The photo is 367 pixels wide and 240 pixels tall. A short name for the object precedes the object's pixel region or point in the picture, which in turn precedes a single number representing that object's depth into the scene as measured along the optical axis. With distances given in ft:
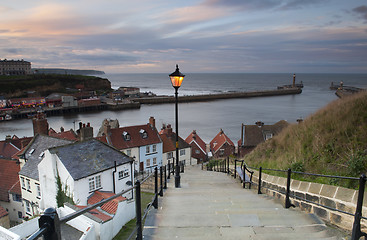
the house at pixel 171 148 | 116.06
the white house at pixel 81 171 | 57.77
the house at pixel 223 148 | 128.98
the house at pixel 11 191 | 75.97
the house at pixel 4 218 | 66.19
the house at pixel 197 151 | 128.26
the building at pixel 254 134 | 117.08
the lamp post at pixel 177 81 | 32.99
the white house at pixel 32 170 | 67.15
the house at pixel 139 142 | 101.60
